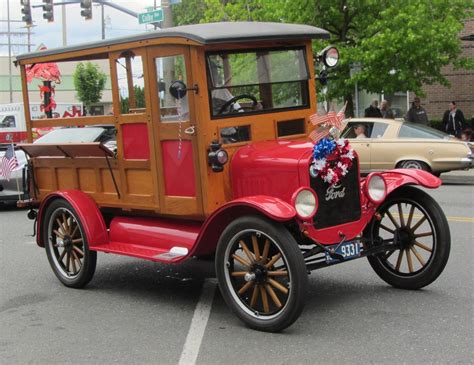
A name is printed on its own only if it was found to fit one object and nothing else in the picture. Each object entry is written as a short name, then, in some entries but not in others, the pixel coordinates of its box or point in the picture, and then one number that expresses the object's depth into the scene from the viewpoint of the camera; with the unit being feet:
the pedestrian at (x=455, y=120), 62.08
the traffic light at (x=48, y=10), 72.64
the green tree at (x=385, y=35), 53.26
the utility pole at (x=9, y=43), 159.84
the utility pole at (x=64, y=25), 106.32
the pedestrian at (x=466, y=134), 60.93
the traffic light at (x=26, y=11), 75.41
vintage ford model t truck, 16.79
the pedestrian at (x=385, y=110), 61.89
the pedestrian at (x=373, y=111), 58.44
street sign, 56.33
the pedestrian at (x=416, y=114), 59.26
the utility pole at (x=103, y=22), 104.06
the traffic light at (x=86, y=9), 68.41
